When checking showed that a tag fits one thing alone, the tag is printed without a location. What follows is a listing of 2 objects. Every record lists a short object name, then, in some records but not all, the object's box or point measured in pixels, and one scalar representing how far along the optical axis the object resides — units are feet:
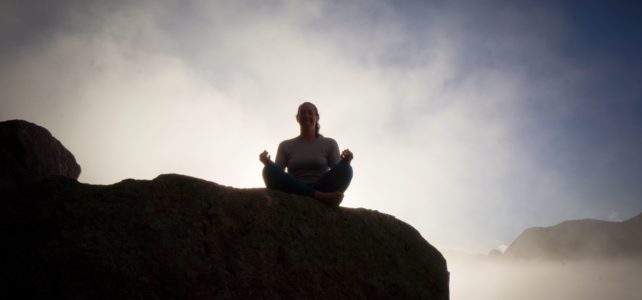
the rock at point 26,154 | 12.91
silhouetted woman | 14.20
